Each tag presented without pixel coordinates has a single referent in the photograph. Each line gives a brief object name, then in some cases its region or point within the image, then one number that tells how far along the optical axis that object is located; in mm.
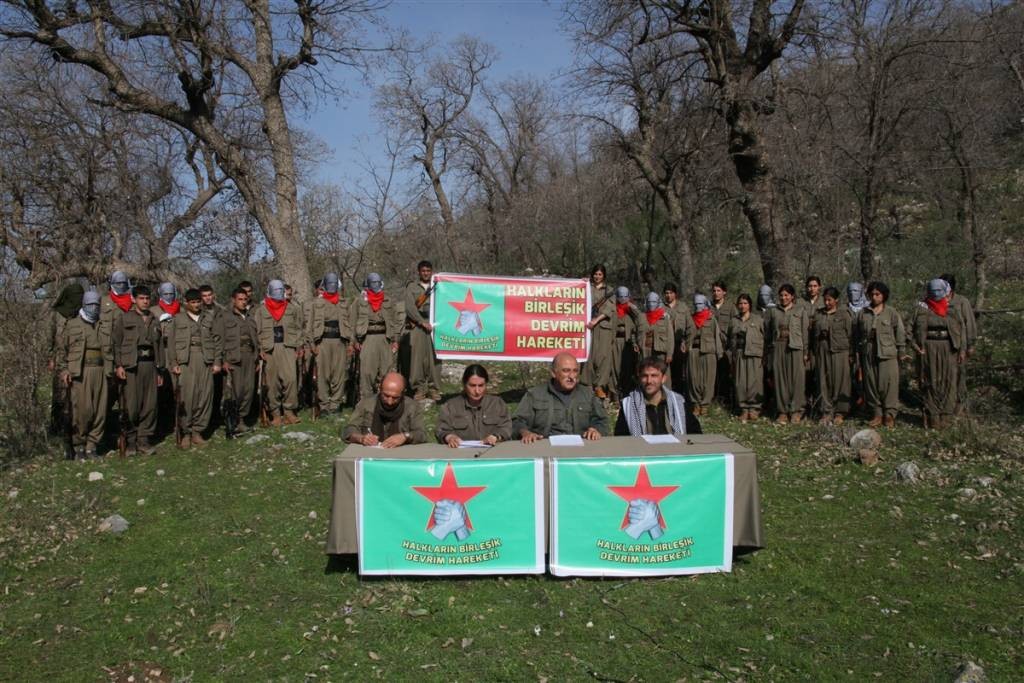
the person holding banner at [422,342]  12672
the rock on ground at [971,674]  4492
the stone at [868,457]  9141
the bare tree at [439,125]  34094
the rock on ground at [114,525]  7566
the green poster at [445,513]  5922
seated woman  7145
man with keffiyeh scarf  7031
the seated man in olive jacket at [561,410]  7168
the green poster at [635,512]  5910
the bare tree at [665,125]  20984
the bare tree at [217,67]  16578
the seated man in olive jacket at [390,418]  7059
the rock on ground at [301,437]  11297
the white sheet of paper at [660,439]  6414
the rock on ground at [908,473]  8453
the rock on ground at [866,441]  9859
